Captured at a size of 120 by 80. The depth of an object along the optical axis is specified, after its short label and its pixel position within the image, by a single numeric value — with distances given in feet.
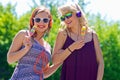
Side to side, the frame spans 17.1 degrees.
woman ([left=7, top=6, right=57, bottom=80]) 14.34
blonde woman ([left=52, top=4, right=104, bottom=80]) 15.17
